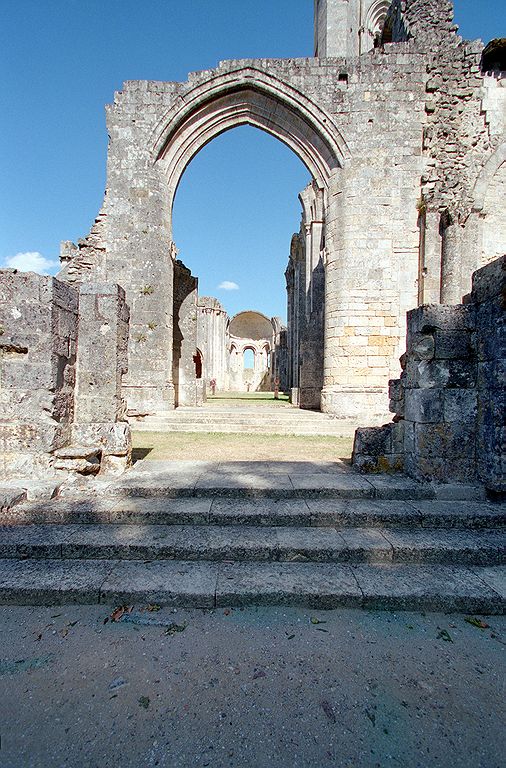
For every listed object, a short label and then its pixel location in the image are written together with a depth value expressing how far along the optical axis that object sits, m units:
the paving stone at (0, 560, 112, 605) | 2.15
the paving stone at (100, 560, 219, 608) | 2.13
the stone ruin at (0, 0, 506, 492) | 8.41
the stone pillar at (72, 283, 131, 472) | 3.88
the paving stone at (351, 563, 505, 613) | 2.14
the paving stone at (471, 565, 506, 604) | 2.23
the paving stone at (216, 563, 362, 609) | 2.14
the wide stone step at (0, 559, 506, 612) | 2.14
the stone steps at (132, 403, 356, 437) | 7.28
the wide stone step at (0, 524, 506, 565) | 2.51
